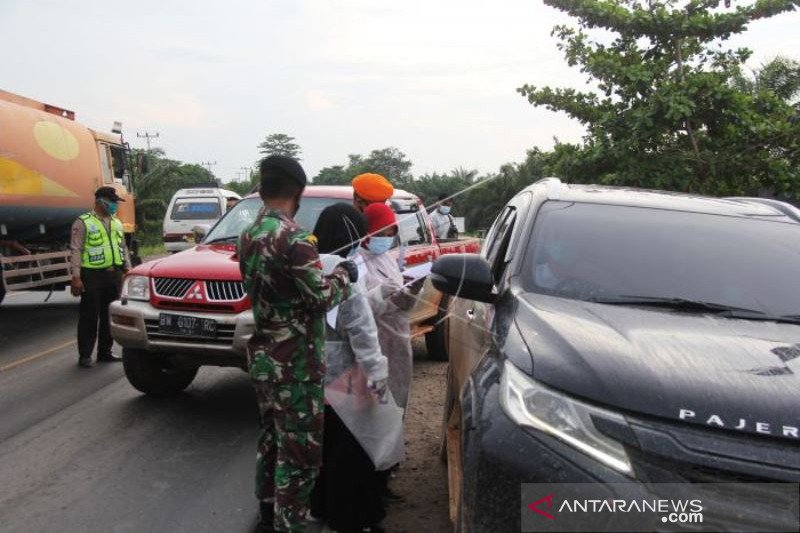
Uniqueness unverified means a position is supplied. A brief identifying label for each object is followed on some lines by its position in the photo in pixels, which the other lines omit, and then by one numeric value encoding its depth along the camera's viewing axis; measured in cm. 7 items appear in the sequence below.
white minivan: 1891
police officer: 698
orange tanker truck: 912
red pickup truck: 497
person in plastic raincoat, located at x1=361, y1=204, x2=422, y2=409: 354
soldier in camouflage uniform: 292
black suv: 190
